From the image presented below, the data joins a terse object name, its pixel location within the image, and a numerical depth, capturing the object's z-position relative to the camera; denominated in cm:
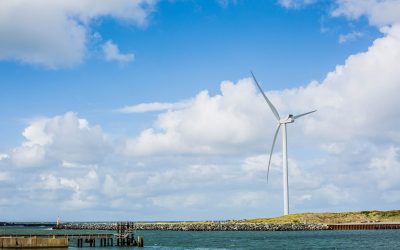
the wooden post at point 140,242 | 10022
